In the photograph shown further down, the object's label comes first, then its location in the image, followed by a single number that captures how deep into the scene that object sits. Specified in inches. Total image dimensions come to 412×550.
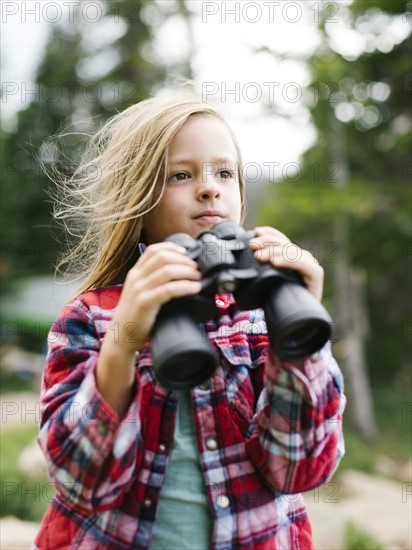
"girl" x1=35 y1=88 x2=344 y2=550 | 47.3
